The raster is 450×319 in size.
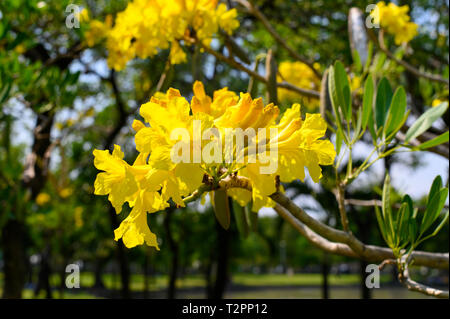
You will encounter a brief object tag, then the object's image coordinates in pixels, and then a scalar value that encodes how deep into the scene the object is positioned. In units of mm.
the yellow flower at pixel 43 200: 6438
